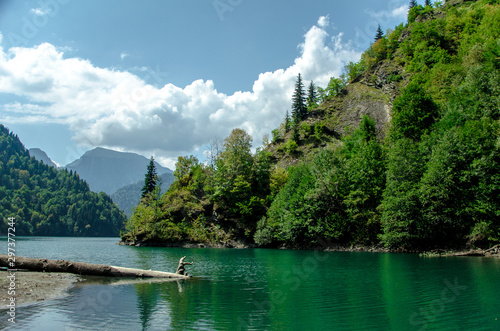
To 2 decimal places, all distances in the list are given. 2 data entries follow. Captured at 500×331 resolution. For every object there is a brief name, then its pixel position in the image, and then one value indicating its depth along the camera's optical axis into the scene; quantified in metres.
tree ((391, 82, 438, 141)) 60.12
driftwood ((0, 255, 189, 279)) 23.81
